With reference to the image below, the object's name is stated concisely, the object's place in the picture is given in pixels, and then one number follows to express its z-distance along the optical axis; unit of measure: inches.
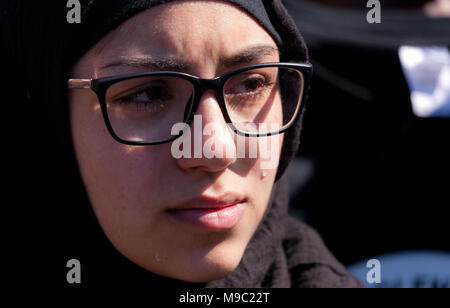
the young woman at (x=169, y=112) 47.2
